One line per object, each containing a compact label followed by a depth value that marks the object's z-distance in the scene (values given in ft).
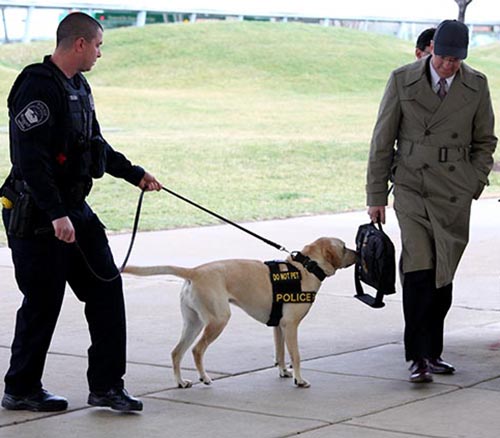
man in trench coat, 41.26
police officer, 34.49
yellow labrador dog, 39.18
